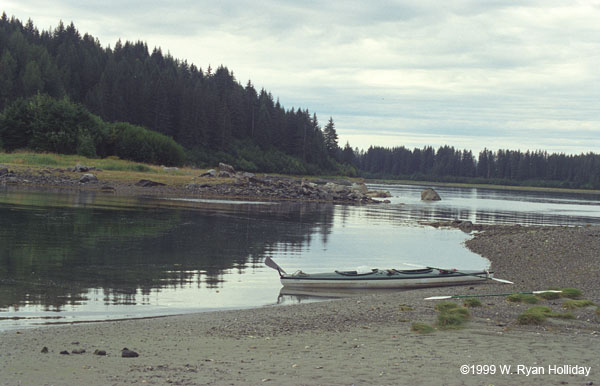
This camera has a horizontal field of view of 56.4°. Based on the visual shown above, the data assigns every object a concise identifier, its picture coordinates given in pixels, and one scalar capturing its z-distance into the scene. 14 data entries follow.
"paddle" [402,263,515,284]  22.92
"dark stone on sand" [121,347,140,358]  11.18
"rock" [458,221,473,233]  51.33
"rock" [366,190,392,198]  106.25
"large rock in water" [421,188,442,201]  106.31
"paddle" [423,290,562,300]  18.19
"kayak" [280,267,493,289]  21.73
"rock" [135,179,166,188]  80.88
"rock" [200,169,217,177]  97.06
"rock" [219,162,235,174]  110.60
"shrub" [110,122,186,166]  98.75
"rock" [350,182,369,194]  105.94
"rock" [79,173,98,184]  77.25
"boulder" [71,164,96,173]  82.08
